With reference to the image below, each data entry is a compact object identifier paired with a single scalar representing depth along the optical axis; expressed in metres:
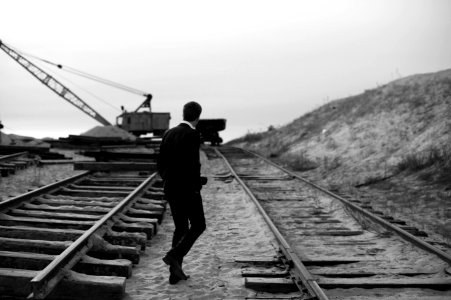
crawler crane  40.44
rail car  32.50
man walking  4.10
